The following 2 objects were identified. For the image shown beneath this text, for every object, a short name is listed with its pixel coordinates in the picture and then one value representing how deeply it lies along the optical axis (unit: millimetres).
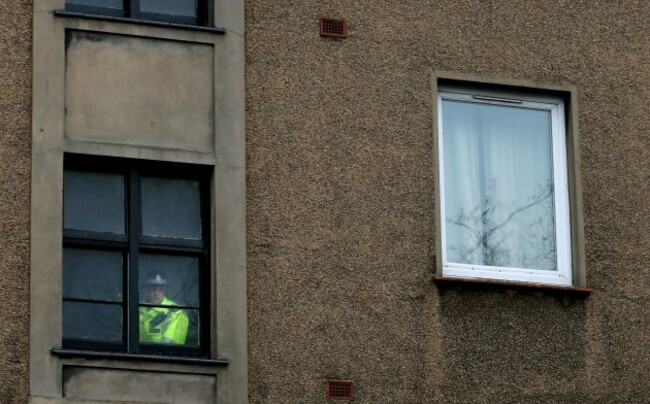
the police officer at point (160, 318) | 18844
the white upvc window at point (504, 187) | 20156
